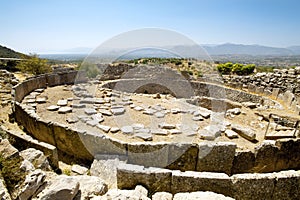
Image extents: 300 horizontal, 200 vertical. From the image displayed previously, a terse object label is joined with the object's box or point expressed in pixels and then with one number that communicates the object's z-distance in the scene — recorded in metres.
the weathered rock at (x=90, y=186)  3.12
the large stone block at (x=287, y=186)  3.80
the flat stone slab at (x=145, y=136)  6.13
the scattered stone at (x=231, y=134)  6.67
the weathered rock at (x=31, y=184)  2.63
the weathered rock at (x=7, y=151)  3.28
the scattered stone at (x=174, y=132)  6.68
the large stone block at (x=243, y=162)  4.92
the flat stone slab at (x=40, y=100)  9.27
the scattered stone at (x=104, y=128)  6.48
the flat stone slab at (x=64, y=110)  8.01
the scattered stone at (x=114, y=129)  6.47
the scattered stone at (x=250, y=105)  11.54
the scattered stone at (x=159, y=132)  6.57
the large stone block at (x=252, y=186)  3.73
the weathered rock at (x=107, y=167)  4.45
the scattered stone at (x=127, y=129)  6.48
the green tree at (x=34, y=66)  17.12
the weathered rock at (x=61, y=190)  2.59
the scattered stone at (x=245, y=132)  6.68
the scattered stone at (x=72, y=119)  7.11
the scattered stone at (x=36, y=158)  3.76
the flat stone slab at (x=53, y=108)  8.31
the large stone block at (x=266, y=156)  5.16
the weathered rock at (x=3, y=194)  2.12
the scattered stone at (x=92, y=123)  6.88
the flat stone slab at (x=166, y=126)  7.10
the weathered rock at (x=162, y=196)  3.44
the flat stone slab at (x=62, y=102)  9.04
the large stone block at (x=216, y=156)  4.68
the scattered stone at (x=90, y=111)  8.04
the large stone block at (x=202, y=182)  3.72
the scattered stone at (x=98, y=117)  7.38
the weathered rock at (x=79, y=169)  4.85
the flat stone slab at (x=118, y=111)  8.21
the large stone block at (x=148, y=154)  4.70
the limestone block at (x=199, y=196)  3.17
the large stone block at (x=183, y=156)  4.69
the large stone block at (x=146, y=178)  3.85
